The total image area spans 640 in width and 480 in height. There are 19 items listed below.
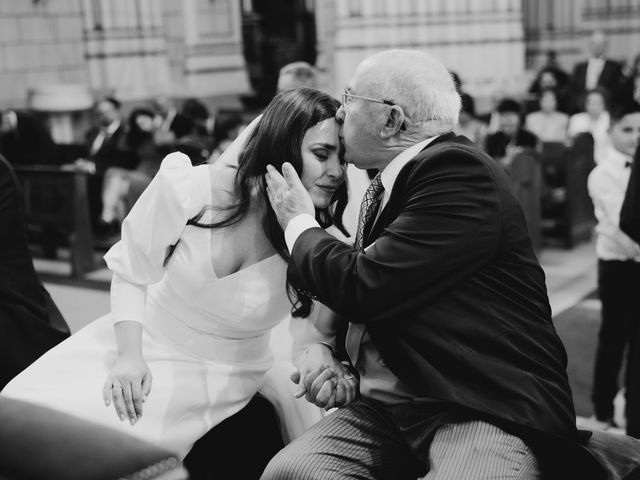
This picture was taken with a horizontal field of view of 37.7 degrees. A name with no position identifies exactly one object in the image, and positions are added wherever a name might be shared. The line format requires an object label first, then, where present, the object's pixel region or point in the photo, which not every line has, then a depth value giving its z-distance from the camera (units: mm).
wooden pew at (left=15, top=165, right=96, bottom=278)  8969
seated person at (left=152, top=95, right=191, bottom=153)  10578
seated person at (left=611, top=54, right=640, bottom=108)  5246
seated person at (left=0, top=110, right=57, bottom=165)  10680
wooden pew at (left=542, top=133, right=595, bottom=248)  9977
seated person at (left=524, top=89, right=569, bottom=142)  12117
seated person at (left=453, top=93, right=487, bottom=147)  9140
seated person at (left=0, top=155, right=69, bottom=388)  4129
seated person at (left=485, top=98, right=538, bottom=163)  9906
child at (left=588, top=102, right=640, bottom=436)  5145
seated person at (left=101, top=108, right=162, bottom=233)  9742
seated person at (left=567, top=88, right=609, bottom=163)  10611
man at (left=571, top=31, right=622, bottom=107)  14352
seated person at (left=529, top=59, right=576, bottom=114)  14391
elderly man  2494
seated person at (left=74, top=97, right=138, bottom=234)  10469
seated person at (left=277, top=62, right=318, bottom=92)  6289
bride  2998
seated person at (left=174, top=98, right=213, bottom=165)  8641
